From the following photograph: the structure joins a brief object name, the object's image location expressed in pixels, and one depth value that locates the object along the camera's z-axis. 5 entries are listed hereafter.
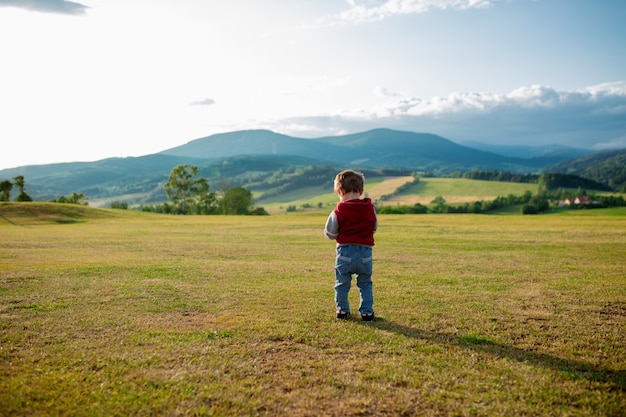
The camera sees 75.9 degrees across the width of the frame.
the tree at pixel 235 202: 98.50
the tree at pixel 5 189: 79.85
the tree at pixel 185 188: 98.88
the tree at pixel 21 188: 78.25
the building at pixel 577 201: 88.85
